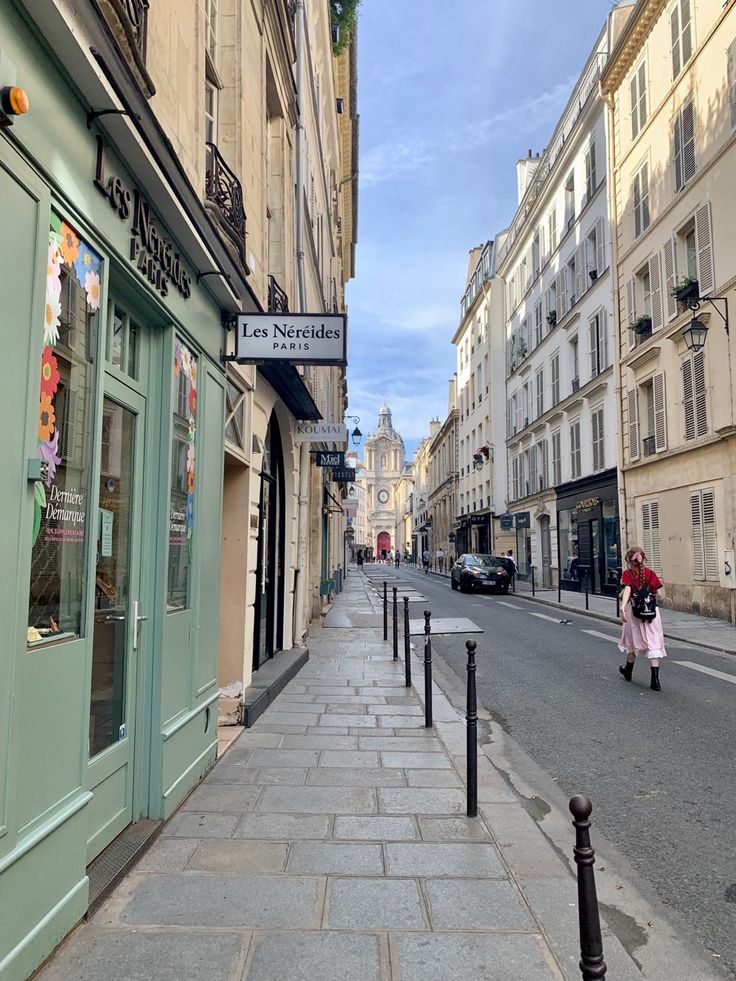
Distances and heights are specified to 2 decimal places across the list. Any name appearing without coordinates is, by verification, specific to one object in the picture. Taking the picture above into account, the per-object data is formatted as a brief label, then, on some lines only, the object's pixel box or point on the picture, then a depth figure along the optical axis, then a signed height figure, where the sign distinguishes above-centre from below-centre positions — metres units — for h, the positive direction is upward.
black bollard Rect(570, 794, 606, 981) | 1.98 -1.02
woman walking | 8.67 -0.74
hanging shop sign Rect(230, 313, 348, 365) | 5.71 +1.75
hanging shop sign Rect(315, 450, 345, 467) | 15.14 +2.06
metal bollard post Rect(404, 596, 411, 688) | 8.67 -1.28
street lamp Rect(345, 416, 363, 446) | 21.00 +3.55
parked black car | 26.92 -0.77
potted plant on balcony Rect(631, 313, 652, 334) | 20.61 +6.70
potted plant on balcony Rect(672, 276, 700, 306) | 17.75 +6.69
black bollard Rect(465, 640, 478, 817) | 4.50 -1.24
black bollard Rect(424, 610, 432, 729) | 6.44 -1.17
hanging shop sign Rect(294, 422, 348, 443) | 10.90 +1.90
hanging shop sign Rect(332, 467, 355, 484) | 22.08 +2.52
